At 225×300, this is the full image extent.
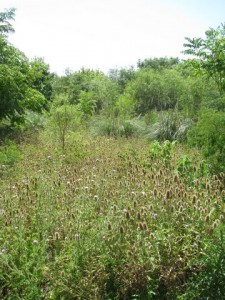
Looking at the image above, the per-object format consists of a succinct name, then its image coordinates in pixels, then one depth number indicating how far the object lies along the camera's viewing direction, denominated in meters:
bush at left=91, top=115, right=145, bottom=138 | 12.09
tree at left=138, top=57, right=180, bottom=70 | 32.09
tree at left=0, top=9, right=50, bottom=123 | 9.67
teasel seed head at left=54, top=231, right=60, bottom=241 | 3.22
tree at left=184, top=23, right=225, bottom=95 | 8.26
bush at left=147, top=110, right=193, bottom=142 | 10.57
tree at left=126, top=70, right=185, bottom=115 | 17.59
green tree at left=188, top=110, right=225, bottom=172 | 5.53
